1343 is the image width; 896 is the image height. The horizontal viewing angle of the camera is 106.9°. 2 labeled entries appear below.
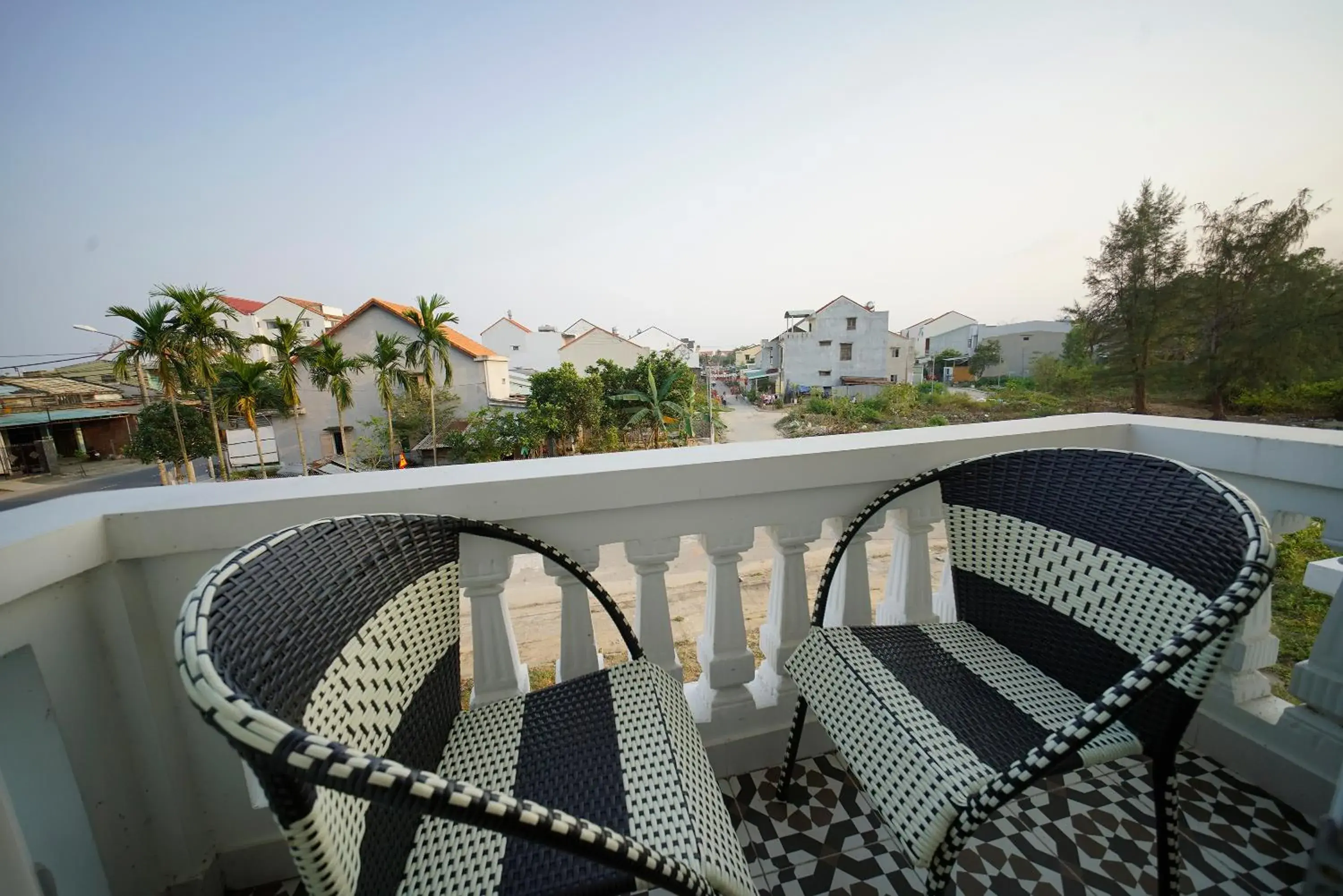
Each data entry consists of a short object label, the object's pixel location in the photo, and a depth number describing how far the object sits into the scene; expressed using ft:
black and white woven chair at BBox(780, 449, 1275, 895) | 1.95
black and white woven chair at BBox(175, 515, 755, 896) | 1.18
